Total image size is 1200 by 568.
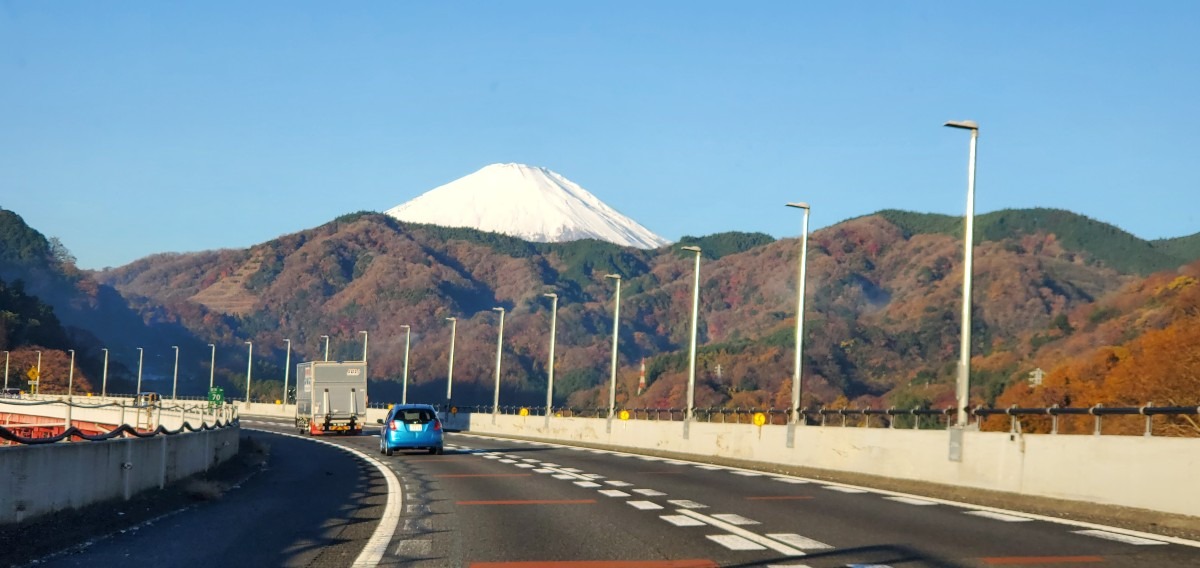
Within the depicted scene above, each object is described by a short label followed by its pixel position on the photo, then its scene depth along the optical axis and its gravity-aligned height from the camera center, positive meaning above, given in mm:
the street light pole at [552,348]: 68412 +756
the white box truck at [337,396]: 65812 -2187
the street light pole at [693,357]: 47188 +432
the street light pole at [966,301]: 23497 +1502
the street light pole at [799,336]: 34344 +1058
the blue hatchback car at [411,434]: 40156 -2319
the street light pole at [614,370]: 55050 -217
